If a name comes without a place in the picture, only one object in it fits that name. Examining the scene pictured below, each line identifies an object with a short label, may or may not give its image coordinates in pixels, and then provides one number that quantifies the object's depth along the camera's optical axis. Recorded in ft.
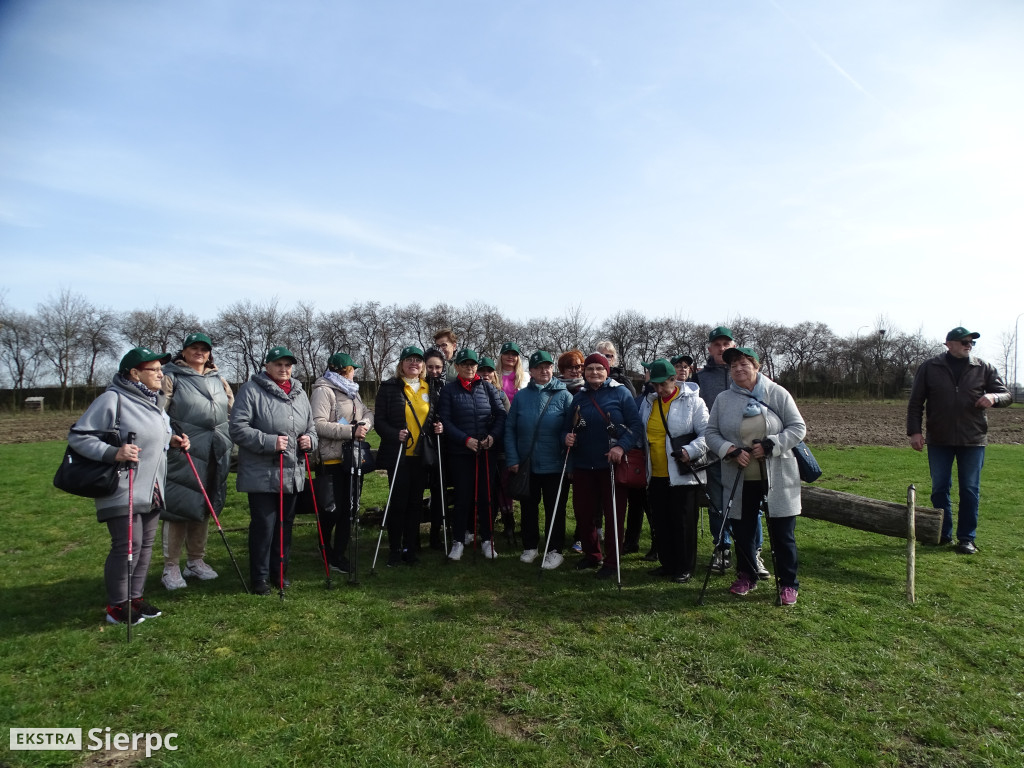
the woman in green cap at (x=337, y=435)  20.66
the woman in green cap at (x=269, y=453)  18.35
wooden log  22.15
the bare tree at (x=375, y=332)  178.29
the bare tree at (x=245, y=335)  175.52
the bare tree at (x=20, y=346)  164.76
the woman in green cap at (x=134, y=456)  15.46
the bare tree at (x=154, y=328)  166.09
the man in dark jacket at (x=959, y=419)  22.56
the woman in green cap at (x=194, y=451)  18.90
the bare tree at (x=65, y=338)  164.76
